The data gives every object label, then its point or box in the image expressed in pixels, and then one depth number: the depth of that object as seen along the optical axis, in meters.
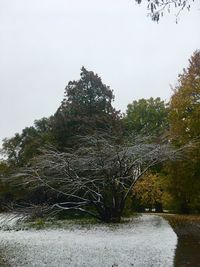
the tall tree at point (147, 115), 29.87
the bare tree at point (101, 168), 13.67
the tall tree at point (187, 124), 17.12
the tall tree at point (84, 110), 18.82
